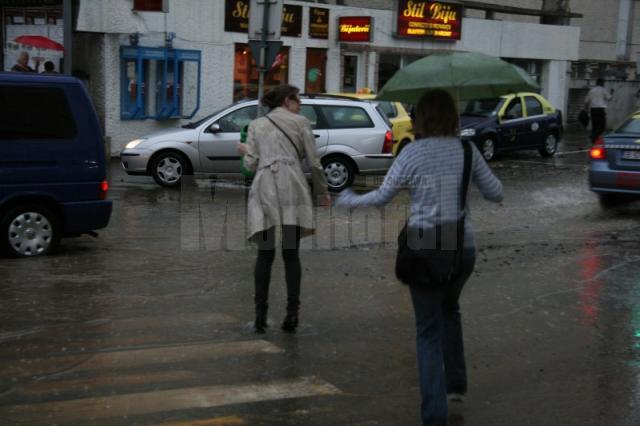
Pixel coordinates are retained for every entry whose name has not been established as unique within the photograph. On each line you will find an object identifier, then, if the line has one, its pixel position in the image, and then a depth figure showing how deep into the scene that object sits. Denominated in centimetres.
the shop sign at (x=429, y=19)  2658
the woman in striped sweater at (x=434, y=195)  499
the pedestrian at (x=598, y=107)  2581
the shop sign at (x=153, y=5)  1978
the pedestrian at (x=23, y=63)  1745
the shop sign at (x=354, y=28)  2525
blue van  938
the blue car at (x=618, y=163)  1370
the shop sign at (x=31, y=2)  1969
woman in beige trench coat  680
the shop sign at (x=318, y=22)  2456
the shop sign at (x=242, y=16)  2258
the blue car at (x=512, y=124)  2200
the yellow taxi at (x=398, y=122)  1983
